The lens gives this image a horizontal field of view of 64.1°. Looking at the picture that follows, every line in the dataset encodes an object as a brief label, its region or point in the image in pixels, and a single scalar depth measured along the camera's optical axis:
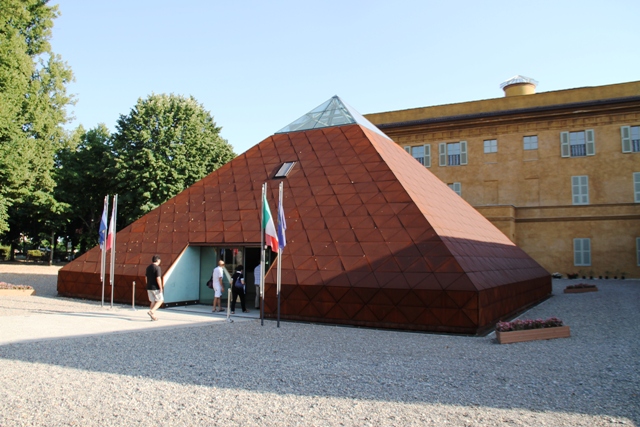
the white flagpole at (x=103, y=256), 16.33
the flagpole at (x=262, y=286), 12.87
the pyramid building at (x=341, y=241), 12.73
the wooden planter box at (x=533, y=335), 10.80
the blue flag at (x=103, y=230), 16.53
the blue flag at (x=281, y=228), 13.20
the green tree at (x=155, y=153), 34.78
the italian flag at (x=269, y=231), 13.31
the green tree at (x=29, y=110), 24.86
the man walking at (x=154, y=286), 13.52
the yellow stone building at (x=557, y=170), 35.38
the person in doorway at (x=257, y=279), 15.51
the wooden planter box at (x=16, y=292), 18.94
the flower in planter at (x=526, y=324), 10.96
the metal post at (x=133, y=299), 15.62
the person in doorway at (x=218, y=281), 15.35
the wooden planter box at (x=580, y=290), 24.59
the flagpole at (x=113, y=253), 16.05
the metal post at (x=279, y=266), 12.93
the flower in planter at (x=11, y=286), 19.28
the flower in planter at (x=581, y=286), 24.72
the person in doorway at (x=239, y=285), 15.53
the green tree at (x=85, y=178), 39.12
